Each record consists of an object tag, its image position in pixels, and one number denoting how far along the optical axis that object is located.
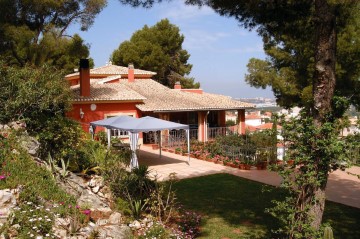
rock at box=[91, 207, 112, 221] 7.09
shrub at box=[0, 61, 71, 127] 9.51
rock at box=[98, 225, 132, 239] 6.21
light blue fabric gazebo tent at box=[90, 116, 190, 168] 13.99
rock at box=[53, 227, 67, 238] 5.70
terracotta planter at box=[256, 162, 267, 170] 14.92
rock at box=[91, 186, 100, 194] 8.95
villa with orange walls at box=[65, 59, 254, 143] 21.23
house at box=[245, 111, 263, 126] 83.62
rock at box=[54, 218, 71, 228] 5.92
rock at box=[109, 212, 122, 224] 7.02
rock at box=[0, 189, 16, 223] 5.76
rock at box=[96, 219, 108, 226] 6.73
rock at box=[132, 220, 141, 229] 7.12
